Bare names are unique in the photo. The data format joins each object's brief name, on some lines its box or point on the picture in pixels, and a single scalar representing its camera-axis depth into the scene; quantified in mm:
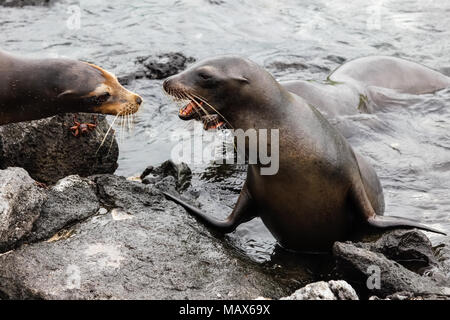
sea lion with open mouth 4793
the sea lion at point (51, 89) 5449
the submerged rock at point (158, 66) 9539
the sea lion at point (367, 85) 7723
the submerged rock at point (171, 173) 6258
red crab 6066
